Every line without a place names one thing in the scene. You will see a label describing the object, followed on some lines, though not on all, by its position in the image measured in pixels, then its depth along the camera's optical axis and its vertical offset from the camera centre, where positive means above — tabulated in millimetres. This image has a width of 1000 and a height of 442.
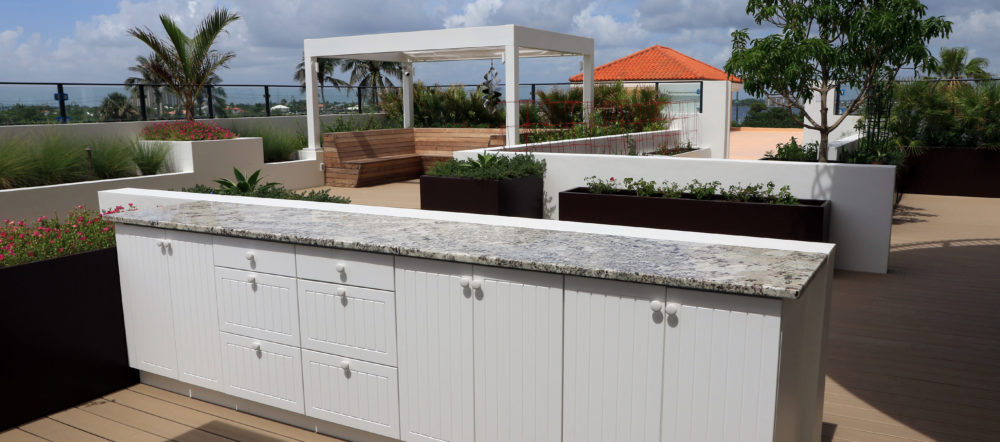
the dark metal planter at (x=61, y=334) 3840 -1157
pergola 13203 +1274
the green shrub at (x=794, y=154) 10281 -542
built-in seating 14094 -706
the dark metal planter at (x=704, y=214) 7027 -992
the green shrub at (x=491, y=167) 8836 -622
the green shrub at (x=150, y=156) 11484 -597
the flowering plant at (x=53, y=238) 4070 -683
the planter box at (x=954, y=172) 12625 -979
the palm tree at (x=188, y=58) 13656 +1072
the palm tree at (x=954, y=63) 22625 +1526
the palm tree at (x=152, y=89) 13382 +501
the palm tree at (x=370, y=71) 35519 +2175
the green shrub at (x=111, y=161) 10898 -633
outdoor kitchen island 2744 -884
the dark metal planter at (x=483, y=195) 8680 -934
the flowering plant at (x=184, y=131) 12461 -250
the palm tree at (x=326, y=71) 35931 +2243
